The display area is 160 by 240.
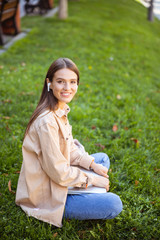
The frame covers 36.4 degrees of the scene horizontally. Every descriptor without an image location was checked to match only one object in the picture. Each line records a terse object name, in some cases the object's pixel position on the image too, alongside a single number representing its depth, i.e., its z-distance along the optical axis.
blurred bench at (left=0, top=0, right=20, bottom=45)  5.64
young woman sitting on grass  1.78
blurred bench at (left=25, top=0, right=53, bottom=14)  11.08
